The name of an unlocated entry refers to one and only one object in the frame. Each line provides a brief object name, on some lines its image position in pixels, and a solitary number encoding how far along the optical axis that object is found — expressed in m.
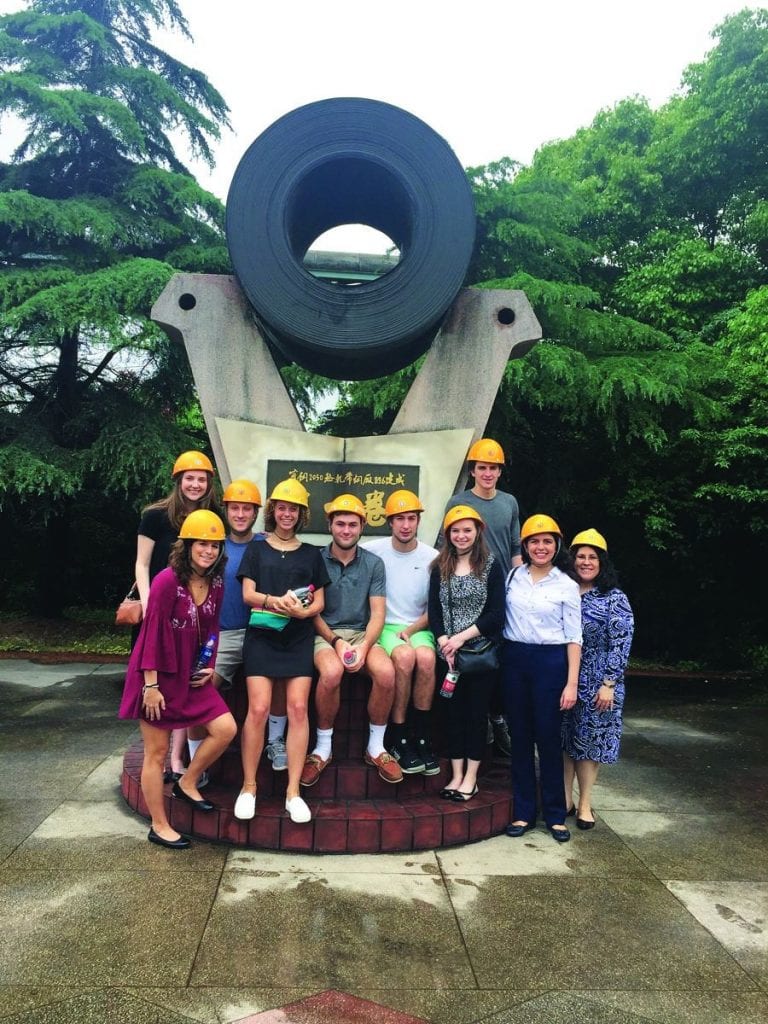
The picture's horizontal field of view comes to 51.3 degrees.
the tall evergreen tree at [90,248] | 8.92
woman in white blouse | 3.60
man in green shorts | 3.64
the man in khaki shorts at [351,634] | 3.54
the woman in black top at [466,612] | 3.64
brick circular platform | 3.32
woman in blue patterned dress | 3.64
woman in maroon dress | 3.21
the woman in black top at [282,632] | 3.37
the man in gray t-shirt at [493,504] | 4.16
